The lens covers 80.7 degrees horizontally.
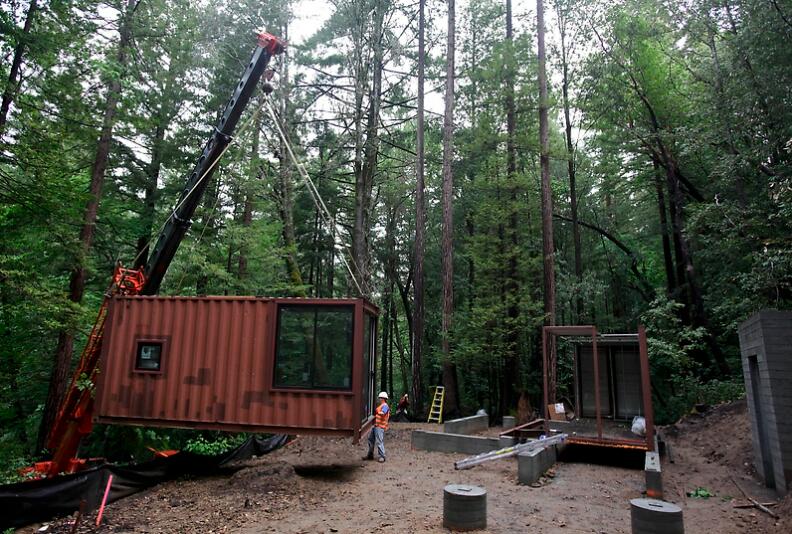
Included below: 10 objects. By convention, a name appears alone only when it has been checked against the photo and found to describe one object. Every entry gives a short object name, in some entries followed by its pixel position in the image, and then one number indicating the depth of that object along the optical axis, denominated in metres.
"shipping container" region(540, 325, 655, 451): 10.72
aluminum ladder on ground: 6.97
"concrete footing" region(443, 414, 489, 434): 12.40
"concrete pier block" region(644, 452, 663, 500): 6.94
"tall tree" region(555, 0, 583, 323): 18.48
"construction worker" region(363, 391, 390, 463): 9.52
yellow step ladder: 15.58
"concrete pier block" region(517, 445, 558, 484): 7.74
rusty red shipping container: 7.51
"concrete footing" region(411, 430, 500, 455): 10.46
